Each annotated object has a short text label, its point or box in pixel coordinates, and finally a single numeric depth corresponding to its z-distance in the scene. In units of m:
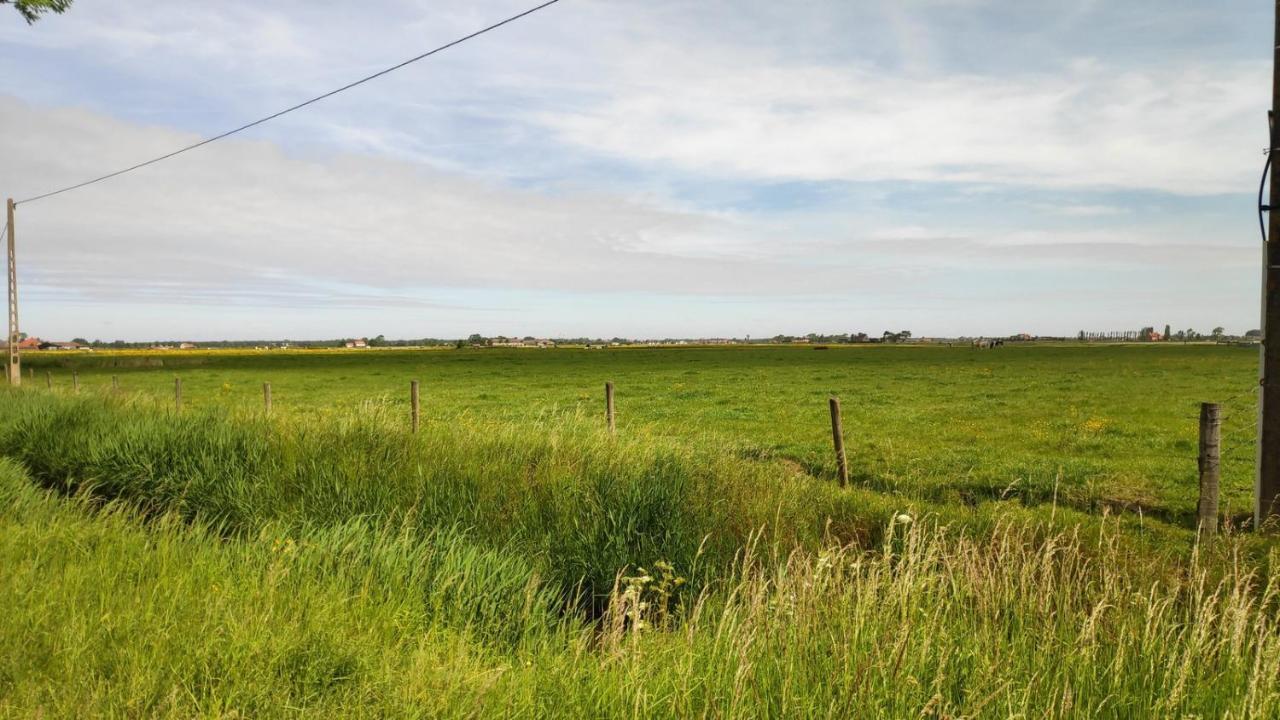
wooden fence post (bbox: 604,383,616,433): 12.95
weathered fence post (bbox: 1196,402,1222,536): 7.17
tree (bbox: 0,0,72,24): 10.49
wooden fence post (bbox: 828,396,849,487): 10.83
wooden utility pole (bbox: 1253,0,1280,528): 7.67
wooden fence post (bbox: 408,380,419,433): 13.37
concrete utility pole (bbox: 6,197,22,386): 29.27
